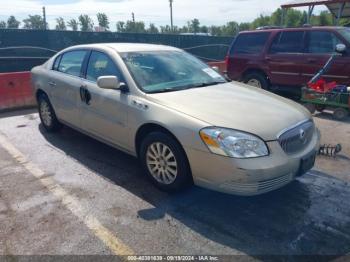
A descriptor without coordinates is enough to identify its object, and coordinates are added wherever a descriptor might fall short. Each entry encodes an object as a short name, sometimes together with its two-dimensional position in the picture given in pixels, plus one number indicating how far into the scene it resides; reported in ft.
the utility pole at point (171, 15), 170.73
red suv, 24.14
